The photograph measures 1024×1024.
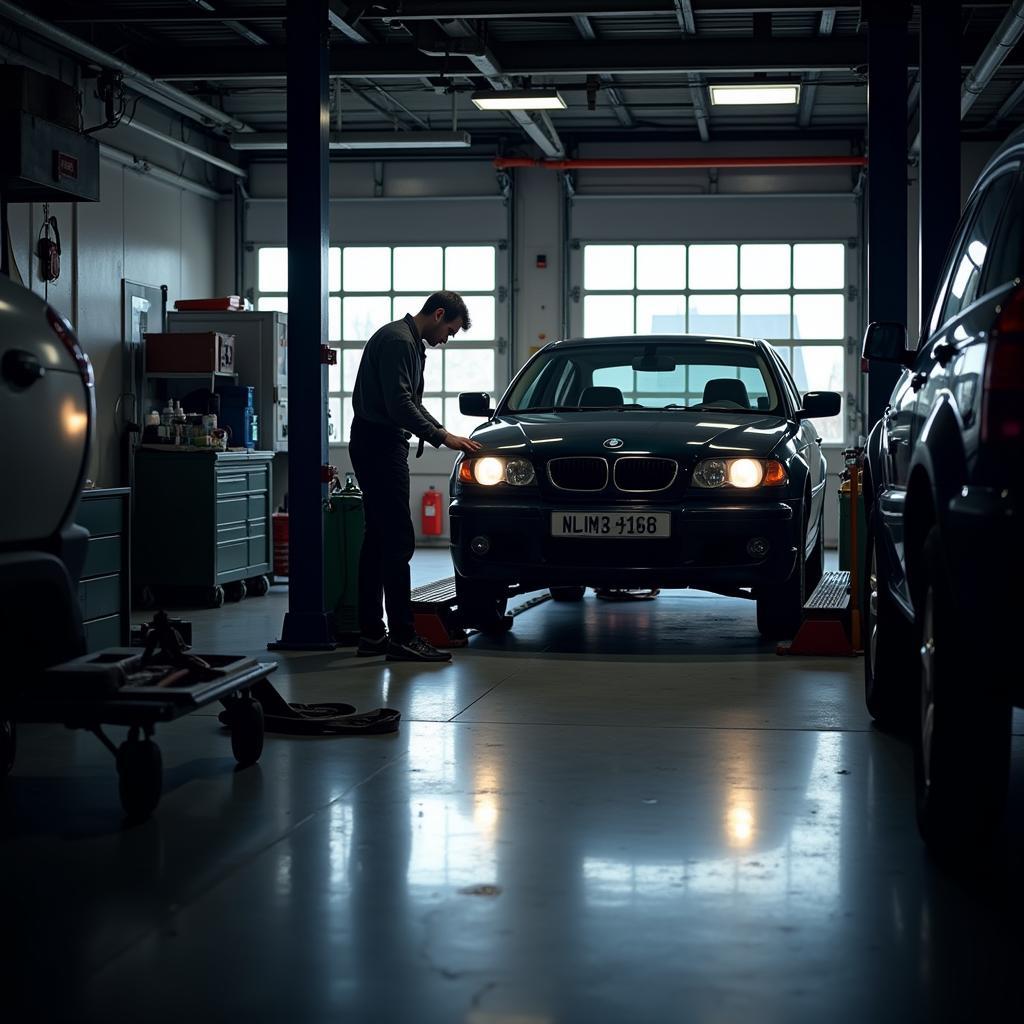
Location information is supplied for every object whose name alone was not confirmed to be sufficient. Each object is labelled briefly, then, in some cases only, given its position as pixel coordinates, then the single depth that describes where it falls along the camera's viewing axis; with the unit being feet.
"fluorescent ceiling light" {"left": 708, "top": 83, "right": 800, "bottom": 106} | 42.47
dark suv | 9.04
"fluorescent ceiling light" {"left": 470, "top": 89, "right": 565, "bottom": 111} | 42.32
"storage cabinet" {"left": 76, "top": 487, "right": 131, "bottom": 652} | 20.79
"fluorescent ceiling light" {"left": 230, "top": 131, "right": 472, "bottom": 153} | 47.80
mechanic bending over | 22.25
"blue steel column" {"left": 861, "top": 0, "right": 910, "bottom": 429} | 25.29
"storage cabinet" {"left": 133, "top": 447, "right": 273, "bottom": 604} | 32.71
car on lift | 22.26
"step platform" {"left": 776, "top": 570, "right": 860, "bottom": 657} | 23.09
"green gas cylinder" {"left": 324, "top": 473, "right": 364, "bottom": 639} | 25.40
